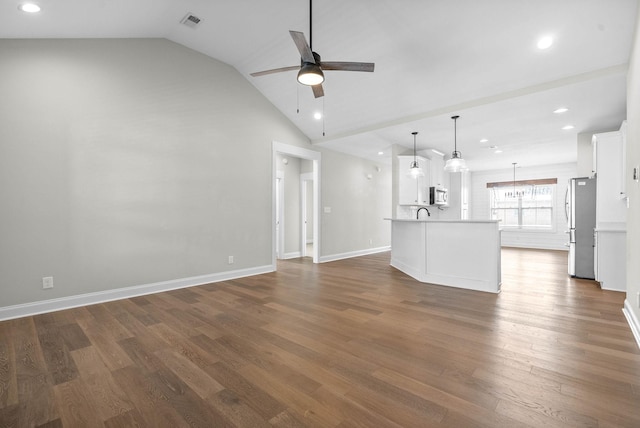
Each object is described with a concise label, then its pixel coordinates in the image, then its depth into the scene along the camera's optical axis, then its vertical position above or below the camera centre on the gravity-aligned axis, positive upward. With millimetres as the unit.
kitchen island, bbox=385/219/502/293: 4066 -665
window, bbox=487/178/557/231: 9484 +181
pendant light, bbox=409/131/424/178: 5895 +766
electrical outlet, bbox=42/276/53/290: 3408 -814
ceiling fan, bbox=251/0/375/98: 2611 +1373
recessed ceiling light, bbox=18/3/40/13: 2832 +1999
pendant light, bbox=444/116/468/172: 5016 +764
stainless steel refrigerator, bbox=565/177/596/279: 4922 -290
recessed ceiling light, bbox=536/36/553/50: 3307 +1895
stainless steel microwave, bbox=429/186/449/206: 7566 +353
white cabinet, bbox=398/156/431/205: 6773 +561
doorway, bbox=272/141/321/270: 5855 +352
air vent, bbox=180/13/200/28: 3850 +2550
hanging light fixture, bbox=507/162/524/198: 9953 +532
